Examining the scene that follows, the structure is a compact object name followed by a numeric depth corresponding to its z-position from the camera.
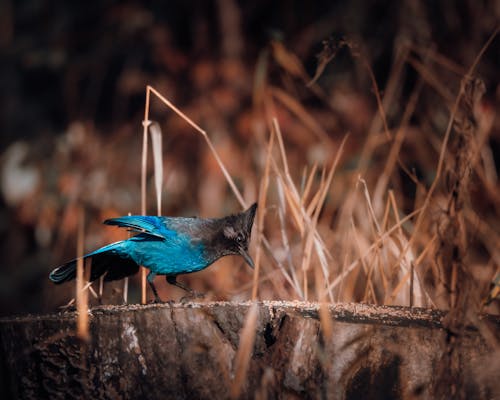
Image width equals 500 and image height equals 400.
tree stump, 5.12
